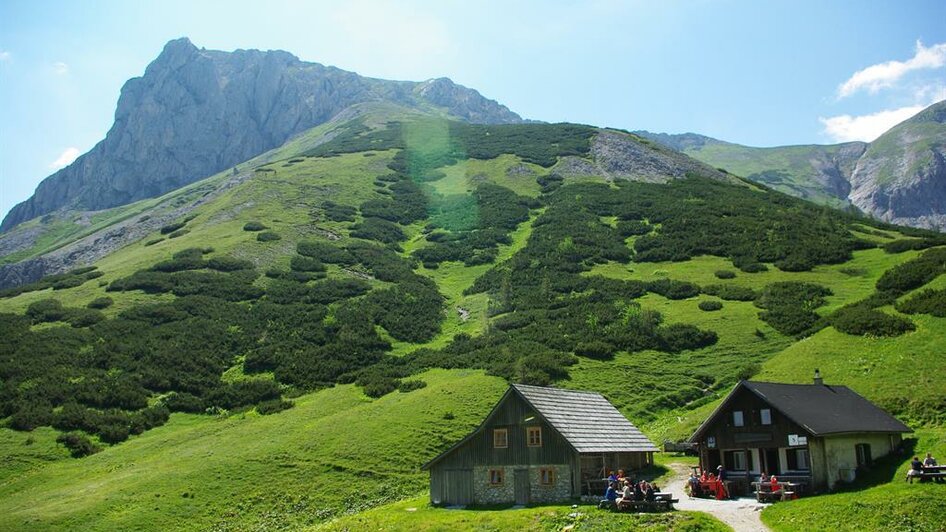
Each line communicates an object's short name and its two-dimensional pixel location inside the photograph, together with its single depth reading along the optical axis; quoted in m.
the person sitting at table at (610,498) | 30.84
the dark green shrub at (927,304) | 51.93
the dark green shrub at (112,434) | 48.28
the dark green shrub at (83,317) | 68.88
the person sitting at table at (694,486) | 33.91
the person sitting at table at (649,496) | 29.95
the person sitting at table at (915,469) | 29.00
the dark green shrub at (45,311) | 70.69
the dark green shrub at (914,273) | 62.06
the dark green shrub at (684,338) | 61.53
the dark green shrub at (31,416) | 47.00
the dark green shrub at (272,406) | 53.56
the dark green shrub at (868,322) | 50.78
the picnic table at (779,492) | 30.77
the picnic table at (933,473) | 28.12
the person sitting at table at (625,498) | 30.03
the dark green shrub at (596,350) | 60.75
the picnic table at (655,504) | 29.56
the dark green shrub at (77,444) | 45.56
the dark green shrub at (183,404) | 54.76
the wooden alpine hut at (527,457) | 36.22
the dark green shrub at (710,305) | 68.69
